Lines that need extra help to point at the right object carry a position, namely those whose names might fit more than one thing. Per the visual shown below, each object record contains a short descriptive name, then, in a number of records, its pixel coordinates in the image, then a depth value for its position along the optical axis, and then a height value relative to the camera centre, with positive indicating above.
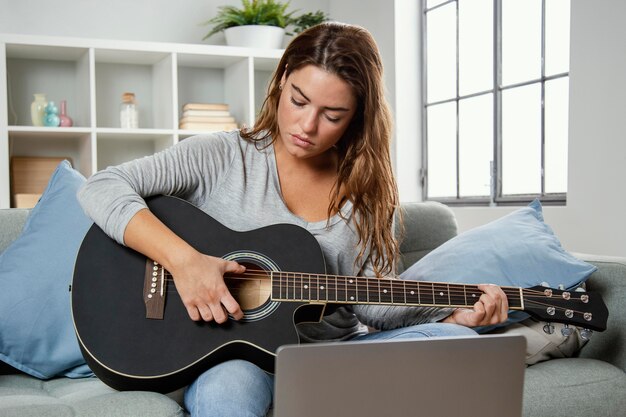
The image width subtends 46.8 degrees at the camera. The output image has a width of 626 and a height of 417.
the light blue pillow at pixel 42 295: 1.65 -0.29
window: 3.16 +0.33
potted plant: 4.06 +0.82
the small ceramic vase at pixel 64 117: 3.81 +0.28
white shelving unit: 3.72 +0.46
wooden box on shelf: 3.78 -0.02
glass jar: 3.91 +0.31
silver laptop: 0.92 -0.28
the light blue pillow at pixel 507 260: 1.84 -0.25
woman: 1.42 -0.04
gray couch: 1.36 -0.47
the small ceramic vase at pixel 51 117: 3.76 +0.27
